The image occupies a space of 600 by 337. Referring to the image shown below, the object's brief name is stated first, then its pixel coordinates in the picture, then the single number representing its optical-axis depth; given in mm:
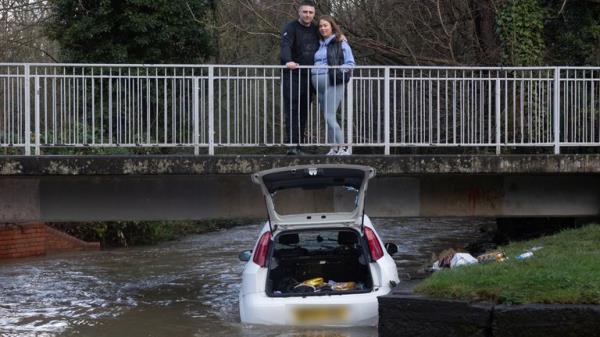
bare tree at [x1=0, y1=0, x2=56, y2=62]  27656
